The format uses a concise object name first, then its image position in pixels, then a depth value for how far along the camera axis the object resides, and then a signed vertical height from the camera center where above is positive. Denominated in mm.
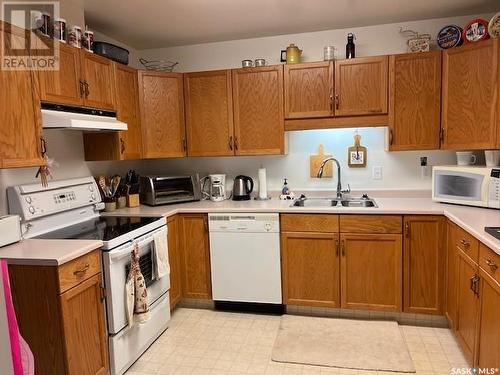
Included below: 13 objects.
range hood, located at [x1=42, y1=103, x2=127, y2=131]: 2072 +291
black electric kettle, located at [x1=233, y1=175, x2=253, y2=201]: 3291 -271
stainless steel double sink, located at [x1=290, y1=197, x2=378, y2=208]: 2986 -395
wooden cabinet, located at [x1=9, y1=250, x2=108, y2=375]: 1713 -748
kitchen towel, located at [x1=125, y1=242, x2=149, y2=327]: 2166 -823
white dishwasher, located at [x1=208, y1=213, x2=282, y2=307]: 2850 -810
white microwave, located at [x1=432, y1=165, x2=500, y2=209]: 2373 -231
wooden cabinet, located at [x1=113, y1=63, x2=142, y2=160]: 2830 +437
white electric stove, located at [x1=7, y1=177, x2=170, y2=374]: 2080 -441
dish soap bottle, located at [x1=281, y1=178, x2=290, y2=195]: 3299 -296
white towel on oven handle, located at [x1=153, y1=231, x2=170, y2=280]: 2510 -681
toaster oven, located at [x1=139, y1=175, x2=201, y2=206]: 3119 -256
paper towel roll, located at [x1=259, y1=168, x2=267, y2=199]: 3248 -233
